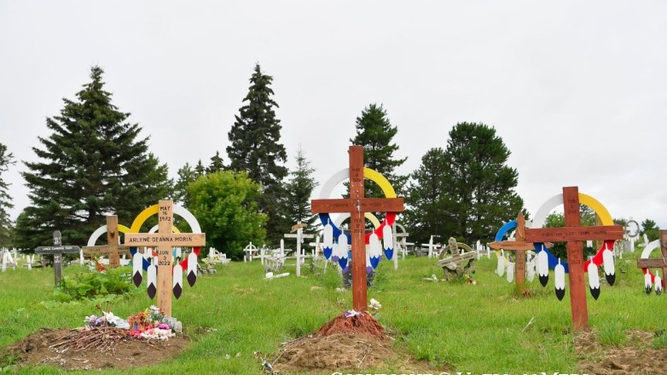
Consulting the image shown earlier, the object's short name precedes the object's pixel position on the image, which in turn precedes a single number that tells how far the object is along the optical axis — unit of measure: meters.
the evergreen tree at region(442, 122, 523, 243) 40.34
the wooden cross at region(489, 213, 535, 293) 12.20
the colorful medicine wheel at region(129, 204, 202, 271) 9.60
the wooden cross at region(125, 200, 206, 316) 9.23
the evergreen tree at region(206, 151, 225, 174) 46.19
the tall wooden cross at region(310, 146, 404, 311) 8.99
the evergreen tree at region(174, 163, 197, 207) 48.67
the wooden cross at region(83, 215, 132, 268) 13.61
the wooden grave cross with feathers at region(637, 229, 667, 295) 11.24
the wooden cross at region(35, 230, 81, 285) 14.79
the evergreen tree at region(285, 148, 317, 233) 44.31
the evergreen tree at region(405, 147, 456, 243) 41.41
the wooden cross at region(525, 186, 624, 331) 8.06
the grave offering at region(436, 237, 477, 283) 15.88
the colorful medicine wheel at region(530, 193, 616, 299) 8.23
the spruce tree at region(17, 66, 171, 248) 34.72
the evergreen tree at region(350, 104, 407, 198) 40.75
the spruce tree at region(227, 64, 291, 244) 43.72
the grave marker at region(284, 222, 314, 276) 18.53
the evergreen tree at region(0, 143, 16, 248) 41.91
